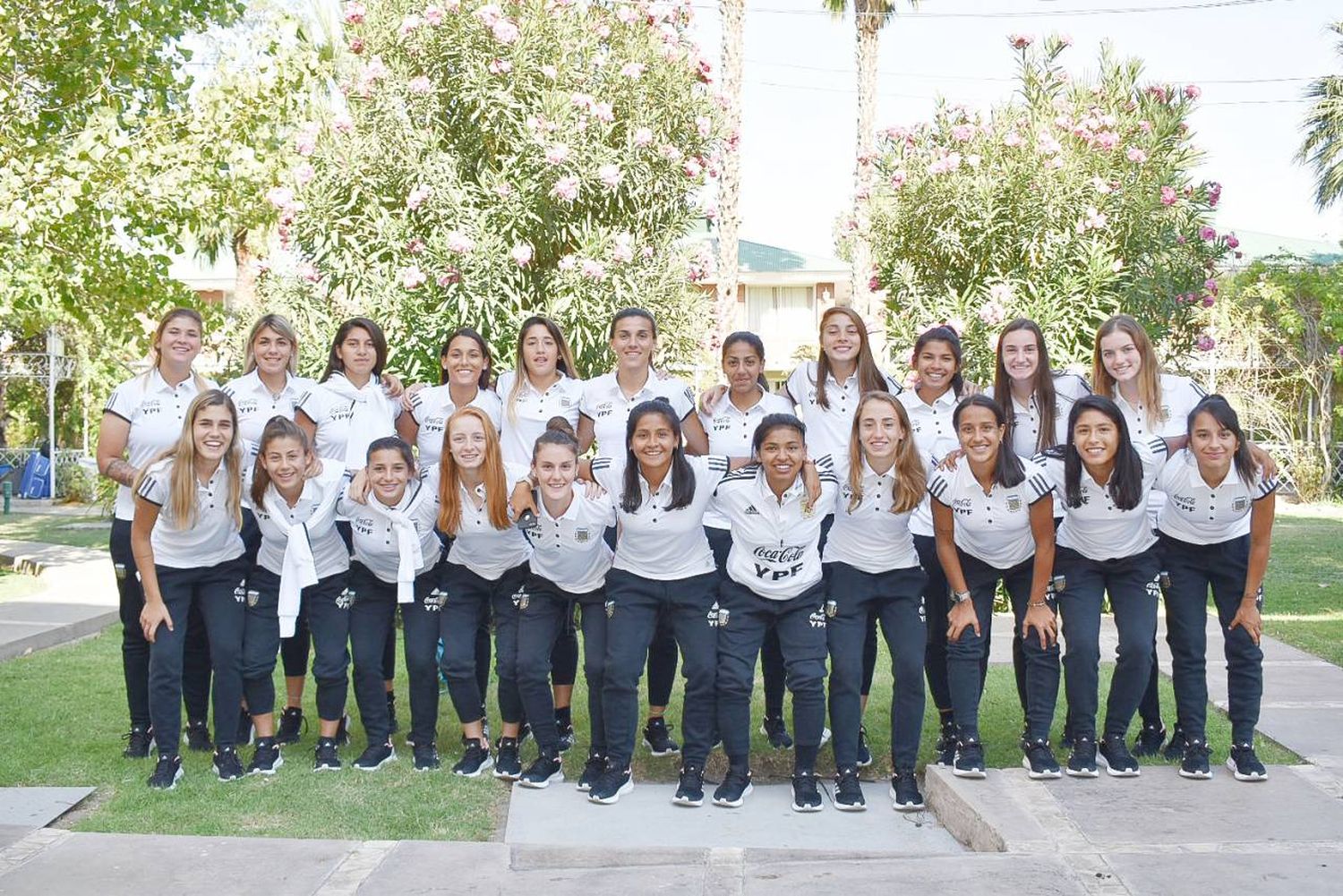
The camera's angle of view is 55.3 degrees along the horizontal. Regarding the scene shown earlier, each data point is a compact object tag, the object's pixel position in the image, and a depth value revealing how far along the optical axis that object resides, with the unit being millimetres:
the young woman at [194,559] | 5109
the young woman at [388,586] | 5320
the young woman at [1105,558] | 4984
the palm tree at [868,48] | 17828
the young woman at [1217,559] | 4945
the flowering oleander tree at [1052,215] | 9648
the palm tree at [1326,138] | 28406
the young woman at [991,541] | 5012
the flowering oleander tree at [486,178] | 8148
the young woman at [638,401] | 5598
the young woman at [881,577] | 4949
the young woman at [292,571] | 5215
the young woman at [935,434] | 5375
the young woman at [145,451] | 5363
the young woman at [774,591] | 4910
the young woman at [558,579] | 5109
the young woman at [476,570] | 5270
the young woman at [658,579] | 4988
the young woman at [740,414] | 5445
